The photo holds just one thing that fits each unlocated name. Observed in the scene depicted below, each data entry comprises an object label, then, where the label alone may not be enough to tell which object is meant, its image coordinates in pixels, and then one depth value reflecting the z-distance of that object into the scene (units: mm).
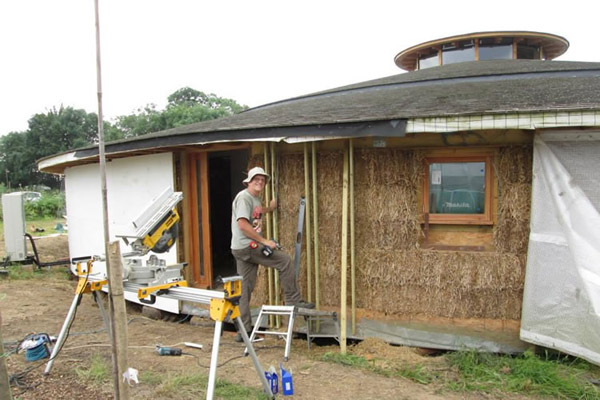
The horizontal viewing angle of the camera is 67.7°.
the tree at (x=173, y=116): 41062
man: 5051
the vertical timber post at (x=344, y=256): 5152
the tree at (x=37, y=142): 40938
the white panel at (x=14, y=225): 10781
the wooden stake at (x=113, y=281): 2227
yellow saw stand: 3250
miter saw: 3688
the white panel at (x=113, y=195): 7043
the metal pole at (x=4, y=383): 3107
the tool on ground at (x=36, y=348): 4676
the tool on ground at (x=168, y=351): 5000
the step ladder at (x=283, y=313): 4920
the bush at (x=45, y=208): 25839
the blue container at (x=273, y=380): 3826
